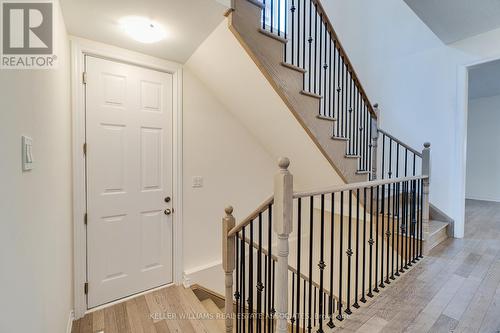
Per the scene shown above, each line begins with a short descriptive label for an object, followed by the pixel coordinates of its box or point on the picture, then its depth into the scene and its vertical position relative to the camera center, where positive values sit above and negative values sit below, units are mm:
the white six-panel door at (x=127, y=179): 2146 -162
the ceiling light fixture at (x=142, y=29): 1760 +989
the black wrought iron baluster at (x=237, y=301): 1922 -1097
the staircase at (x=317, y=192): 1457 -203
